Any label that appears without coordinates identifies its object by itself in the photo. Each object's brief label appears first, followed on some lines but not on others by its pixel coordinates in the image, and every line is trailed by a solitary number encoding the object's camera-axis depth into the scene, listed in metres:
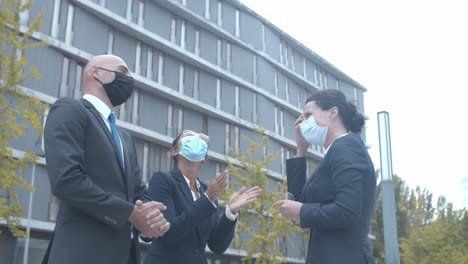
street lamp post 5.43
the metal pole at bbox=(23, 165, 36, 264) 18.58
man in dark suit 2.67
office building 22.98
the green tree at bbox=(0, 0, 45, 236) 11.69
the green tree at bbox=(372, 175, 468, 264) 29.86
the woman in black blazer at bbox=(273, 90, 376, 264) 3.12
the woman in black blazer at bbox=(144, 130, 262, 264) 3.74
